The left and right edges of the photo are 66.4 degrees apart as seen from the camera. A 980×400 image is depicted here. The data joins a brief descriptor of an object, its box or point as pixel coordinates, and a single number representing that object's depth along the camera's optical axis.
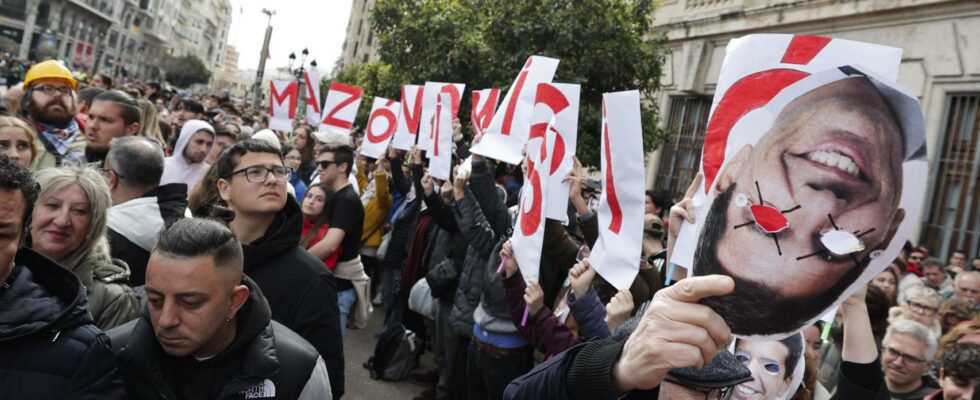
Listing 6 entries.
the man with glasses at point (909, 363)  3.41
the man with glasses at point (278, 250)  2.94
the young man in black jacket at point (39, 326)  1.81
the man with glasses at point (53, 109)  4.71
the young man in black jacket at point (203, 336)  2.05
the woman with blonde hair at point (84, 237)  2.52
